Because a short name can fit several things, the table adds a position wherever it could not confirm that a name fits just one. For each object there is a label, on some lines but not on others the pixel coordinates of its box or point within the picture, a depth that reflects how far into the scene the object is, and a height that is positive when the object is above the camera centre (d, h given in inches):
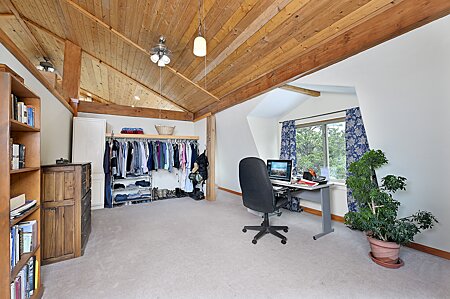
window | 145.6 +2.0
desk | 117.6 -30.0
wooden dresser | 87.4 -26.2
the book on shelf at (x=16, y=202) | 53.5 -13.2
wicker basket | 207.7 +23.3
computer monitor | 138.7 -13.4
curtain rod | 139.2 +26.4
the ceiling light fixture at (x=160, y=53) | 128.6 +63.7
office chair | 105.2 -22.7
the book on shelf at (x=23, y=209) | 53.1 -15.3
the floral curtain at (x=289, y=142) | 172.7 +7.6
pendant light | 80.8 +42.3
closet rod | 184.2 +15.6
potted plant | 83.8 -28.5
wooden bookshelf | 48.4 -5.2
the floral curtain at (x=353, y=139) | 124.6 +6.9
